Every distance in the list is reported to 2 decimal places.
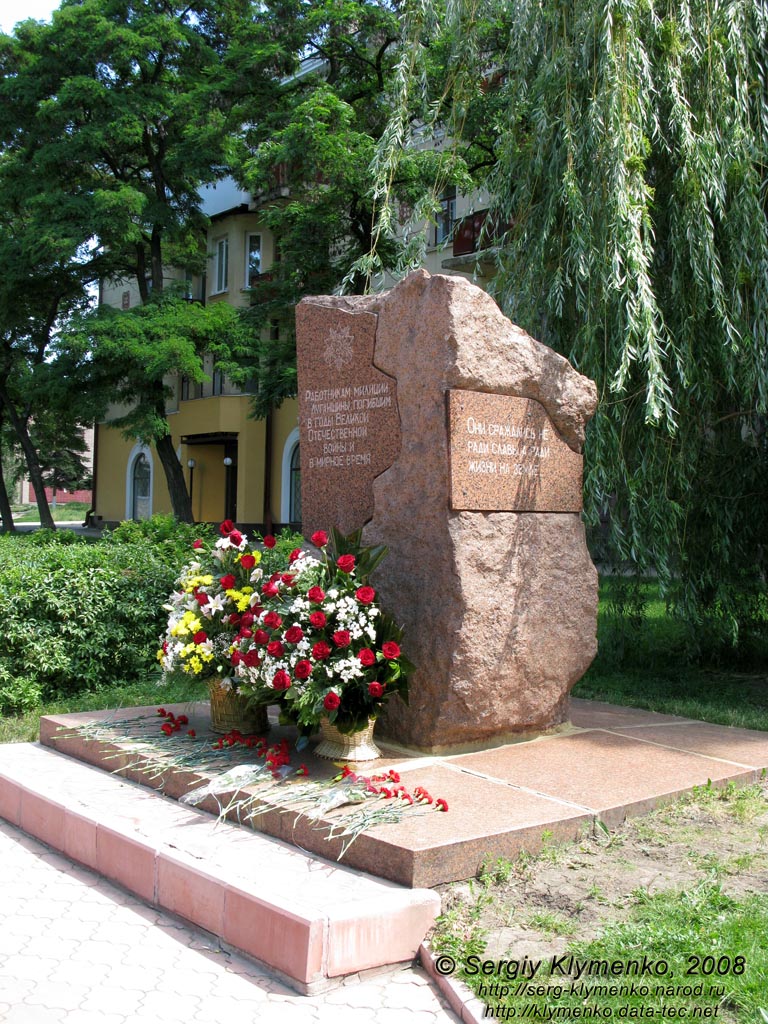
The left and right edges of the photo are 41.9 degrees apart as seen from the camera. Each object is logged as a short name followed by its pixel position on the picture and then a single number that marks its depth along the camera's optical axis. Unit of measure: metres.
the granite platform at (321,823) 3.24
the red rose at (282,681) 4.21
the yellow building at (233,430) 26.44
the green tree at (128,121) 19.12
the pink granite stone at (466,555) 4.96
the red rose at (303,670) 4.24
